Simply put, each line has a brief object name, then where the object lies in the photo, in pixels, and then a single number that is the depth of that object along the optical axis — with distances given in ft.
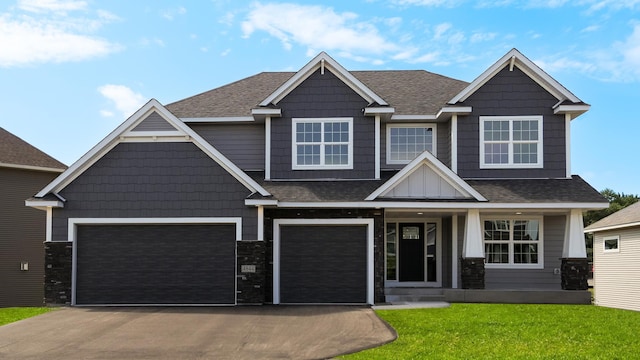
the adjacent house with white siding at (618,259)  80.69
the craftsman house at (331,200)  63.00
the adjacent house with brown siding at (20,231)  83.54
